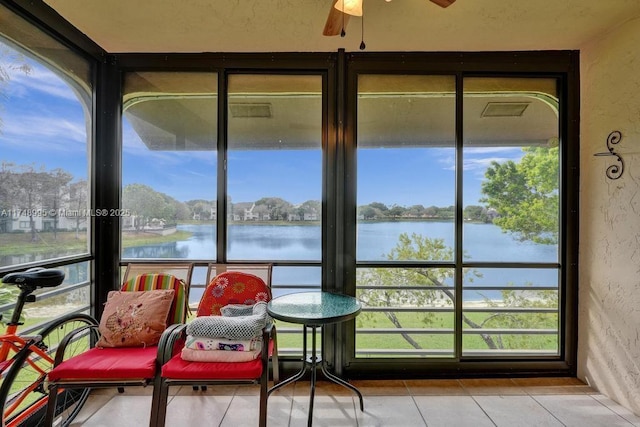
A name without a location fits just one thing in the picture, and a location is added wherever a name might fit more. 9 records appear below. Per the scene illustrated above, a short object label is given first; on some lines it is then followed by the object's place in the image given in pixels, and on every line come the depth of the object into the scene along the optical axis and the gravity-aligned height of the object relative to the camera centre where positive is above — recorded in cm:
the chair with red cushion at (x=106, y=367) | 165 -90
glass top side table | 177 -63
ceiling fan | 156 +110
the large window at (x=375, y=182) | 254 +26
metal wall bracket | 219 +44
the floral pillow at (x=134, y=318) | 196 -73
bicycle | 161 -87
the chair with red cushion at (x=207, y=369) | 167 -90
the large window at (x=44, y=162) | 180 +32
